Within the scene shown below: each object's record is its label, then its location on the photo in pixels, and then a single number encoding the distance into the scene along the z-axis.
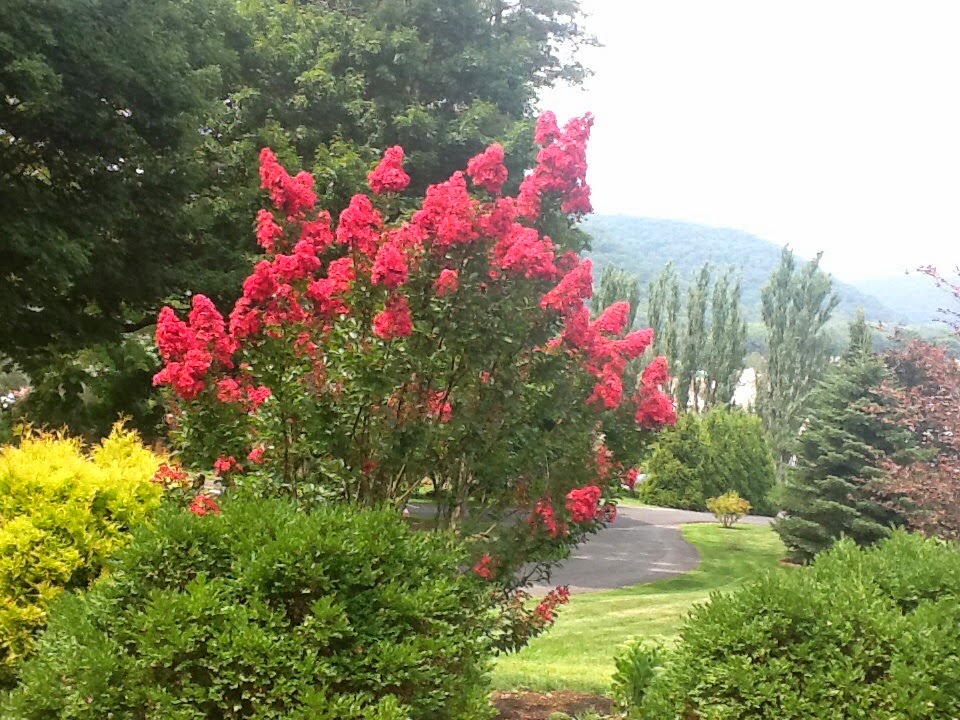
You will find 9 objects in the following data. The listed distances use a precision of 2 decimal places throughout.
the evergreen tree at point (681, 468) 28.80
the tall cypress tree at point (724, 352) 39.47
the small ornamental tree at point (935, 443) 5.99
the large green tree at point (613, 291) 35.56
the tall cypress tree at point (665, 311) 40.31
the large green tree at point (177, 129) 9.05
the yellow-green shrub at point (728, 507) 23.42
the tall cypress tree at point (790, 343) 34.44
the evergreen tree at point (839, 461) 15.12
